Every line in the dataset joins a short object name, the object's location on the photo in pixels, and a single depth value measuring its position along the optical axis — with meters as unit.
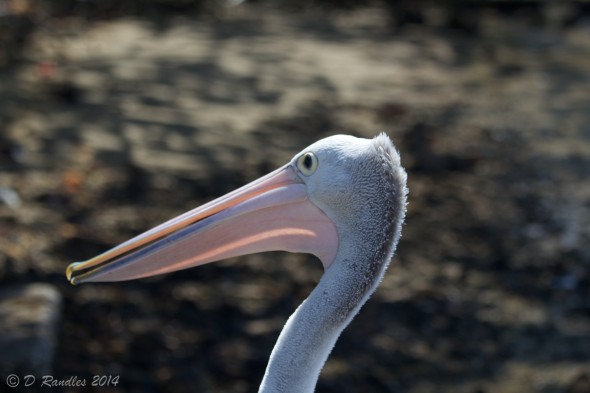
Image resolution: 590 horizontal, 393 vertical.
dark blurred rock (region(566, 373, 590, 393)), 10.52
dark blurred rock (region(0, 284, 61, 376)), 9.30
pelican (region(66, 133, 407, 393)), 6.04
